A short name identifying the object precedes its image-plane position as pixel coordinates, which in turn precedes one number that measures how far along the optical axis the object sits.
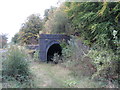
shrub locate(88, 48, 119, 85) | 3.29
